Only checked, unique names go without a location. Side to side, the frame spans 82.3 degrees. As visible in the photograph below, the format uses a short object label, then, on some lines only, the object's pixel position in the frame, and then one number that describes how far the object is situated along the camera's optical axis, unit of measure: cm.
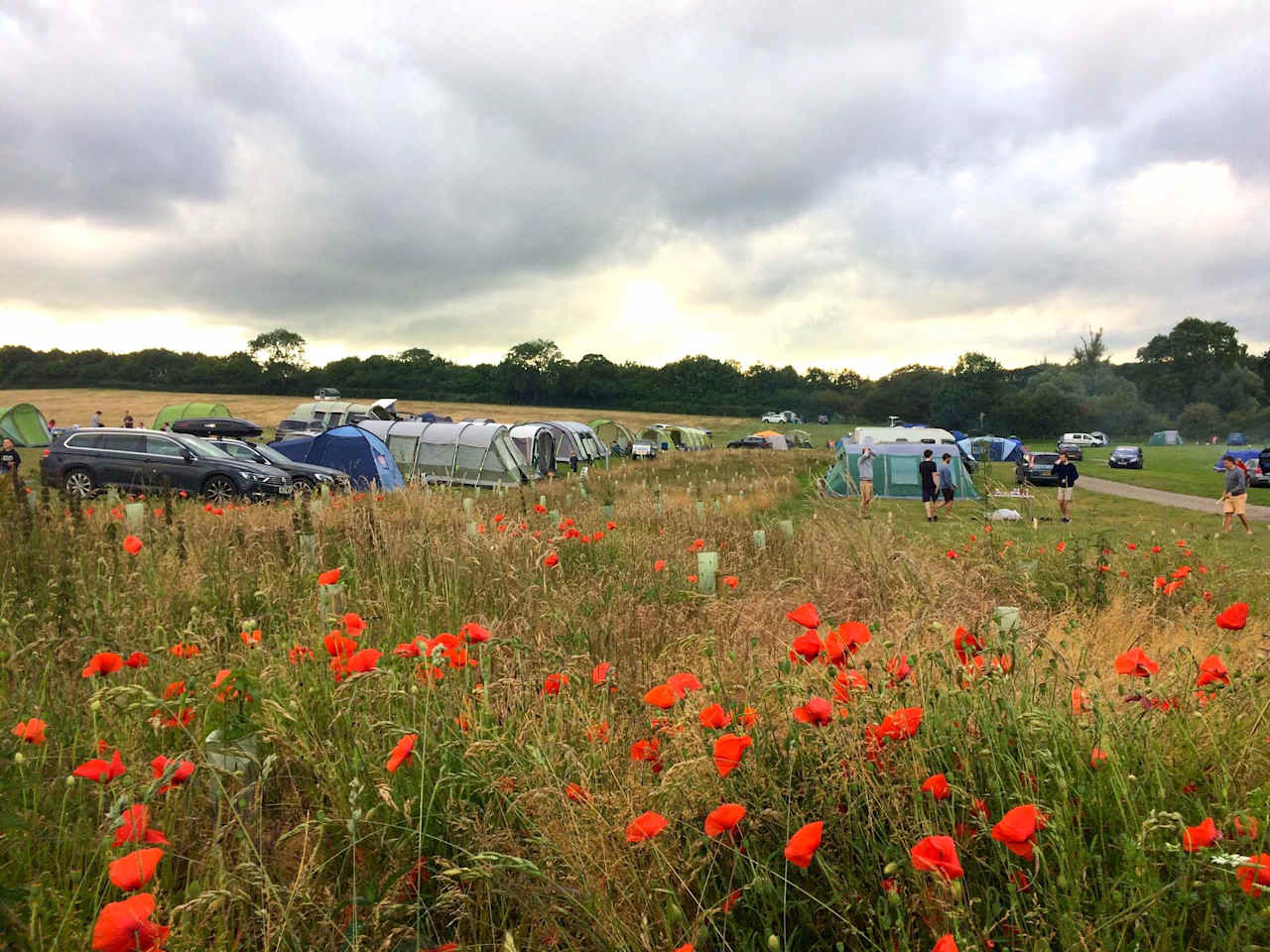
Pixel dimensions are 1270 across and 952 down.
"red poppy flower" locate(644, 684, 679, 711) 161
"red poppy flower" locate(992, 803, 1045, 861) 113
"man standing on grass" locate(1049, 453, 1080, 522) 1505
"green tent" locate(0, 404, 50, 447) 3139
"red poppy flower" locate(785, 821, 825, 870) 116
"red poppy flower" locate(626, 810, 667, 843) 129
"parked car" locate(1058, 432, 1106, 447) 6104
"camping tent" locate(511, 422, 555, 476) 2625
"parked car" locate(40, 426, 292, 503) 1363
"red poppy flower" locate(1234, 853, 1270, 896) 118
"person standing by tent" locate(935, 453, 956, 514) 1593
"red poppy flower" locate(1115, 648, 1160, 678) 186
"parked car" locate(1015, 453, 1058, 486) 3097
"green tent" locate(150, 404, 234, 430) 3954
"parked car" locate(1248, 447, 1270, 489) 2458
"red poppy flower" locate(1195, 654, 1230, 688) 184
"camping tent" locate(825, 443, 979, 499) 2028
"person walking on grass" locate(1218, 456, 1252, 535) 1266
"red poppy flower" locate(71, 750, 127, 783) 156
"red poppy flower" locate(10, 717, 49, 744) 168
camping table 1289
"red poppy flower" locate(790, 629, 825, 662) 168
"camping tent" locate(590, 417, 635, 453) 4309
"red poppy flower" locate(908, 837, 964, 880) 111
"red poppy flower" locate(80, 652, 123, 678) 195
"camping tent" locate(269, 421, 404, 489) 1774
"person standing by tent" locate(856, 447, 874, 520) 1563
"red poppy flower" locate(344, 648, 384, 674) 197
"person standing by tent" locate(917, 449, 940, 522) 1548
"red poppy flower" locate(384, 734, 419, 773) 155
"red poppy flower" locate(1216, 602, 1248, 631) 201
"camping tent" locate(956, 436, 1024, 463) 4866
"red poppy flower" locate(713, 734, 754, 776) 145
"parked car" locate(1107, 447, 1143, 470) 3909
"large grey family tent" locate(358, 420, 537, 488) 2105
